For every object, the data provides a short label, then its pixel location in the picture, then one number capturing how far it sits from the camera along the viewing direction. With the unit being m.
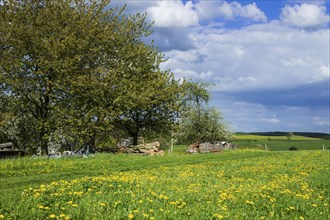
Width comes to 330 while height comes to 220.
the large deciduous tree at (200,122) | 62.94
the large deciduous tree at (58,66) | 31.17
